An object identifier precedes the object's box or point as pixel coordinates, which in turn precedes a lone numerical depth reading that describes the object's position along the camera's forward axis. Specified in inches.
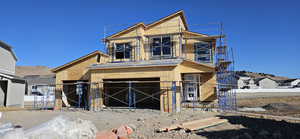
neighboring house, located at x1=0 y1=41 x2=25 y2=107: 781.0
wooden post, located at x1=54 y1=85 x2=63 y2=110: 706.8
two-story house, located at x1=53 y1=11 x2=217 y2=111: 591.2
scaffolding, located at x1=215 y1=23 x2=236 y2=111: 672.2
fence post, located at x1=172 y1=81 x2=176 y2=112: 557.7
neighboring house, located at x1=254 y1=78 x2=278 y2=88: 2588.6
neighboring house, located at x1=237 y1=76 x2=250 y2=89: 2516.0
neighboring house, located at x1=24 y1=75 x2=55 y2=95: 1569.9
